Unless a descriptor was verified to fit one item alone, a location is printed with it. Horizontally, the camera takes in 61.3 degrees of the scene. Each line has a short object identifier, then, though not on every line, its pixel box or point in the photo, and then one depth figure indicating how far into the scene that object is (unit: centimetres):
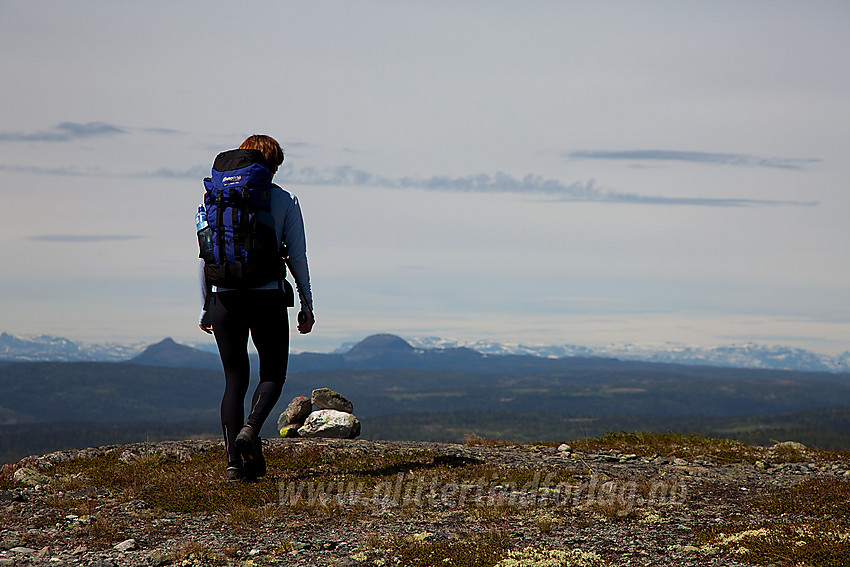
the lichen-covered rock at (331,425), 1933
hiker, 1012
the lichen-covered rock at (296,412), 2106
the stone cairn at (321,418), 1939
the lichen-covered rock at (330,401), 2183
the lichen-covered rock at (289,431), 2042
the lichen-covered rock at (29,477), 1199
